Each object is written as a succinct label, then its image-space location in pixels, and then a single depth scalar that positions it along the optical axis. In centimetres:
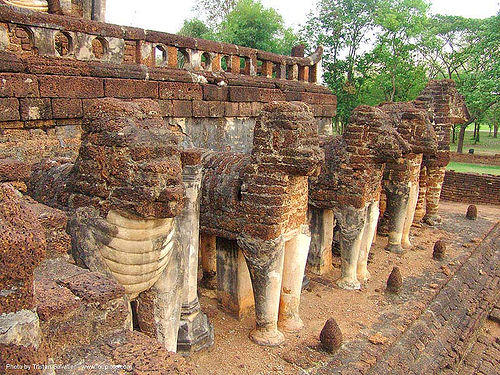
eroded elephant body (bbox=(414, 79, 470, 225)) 1281
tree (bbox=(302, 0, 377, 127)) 2598
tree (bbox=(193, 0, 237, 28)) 3300
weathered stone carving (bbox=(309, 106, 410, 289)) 741
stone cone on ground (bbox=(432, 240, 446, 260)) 1009
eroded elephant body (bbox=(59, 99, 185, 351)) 341
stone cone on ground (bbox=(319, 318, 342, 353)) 581
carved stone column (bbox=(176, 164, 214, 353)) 532
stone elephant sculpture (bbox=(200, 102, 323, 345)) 546
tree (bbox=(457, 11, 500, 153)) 2291
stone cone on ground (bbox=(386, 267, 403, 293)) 795
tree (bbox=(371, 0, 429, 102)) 2342
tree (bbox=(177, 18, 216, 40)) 3065
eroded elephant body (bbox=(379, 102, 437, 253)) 980
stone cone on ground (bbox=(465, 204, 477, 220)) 1412
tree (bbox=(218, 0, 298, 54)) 2470
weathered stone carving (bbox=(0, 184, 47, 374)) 198
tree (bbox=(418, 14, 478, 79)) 2767
